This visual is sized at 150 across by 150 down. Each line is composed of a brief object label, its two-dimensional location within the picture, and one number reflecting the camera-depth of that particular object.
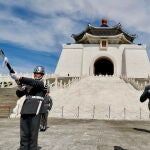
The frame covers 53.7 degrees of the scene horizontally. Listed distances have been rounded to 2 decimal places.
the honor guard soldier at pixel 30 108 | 2.76
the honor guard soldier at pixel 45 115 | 5.19
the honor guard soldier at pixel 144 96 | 3.50
